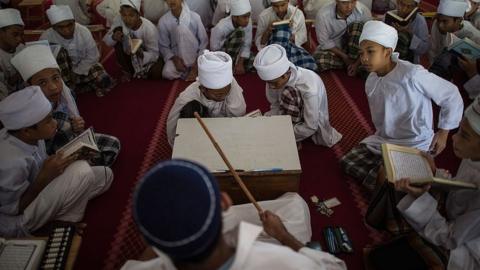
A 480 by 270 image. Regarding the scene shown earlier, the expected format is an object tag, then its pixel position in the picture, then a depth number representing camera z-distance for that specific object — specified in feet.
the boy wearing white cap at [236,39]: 13.34
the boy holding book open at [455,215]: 5.22
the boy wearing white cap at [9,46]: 10.54
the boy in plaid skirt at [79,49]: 11.92
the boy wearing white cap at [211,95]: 7.82
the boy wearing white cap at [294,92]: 8.26
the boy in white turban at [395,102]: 7.57
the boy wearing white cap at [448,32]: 11.25
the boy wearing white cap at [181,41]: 13.43
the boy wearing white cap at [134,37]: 12.93
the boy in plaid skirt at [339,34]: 13.07
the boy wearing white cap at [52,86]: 8.57
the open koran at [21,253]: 5.04
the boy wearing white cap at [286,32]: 12.48
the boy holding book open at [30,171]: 6.52
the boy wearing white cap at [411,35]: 12.16
